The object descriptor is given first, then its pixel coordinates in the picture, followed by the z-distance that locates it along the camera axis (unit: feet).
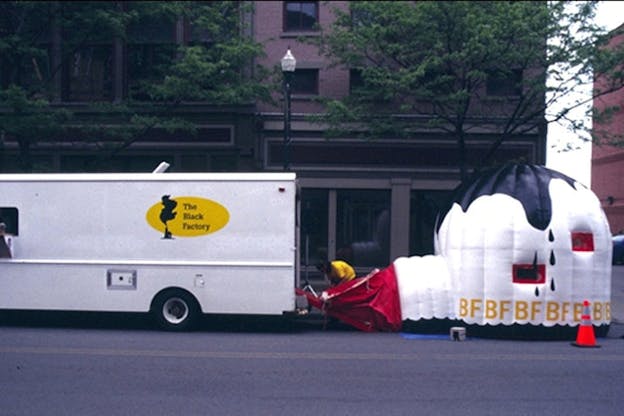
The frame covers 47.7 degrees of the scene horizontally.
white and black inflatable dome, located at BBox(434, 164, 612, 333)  39.29
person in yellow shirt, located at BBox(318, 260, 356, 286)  45.47
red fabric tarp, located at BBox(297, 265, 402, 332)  42.04
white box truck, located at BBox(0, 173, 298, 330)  40.45
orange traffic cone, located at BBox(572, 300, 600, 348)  37.63
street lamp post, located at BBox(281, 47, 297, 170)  49.14
